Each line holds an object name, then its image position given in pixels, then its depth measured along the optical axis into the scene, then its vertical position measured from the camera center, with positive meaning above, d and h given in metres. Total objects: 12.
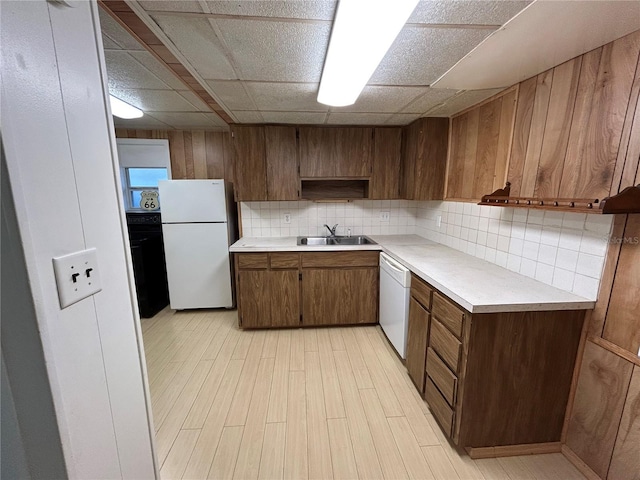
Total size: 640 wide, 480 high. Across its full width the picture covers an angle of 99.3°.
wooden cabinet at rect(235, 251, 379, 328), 2.69 -0.92
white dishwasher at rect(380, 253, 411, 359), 2.08 -0.87
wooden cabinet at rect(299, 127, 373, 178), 2.87 +0.47
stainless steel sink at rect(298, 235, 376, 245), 3.19 -0.51
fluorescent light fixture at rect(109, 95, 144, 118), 2.24 +0.76
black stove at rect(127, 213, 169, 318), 3.04 -0.77
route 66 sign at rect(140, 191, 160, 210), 3.50 -0.06
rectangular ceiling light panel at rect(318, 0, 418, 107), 0.94 +0.64
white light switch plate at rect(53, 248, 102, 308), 0.64 -0.20
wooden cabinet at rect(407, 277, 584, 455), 1.37 -0.92
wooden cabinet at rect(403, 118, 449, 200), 2.63 +0.38
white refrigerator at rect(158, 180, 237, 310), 3.00 -0.51
